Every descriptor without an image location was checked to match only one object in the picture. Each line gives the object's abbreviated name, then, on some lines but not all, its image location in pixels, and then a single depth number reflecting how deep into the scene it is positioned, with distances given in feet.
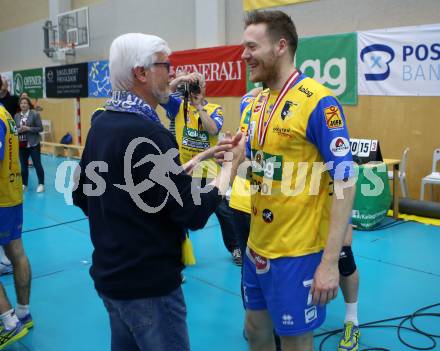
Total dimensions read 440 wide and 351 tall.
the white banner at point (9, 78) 49.32
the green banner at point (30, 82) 45.27
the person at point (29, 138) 24.73
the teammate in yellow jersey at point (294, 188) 5.71
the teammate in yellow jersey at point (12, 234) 9.48
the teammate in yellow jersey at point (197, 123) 13.53
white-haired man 4.84
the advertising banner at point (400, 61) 18.45
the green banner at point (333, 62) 21.04
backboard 39.75
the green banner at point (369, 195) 17.21
